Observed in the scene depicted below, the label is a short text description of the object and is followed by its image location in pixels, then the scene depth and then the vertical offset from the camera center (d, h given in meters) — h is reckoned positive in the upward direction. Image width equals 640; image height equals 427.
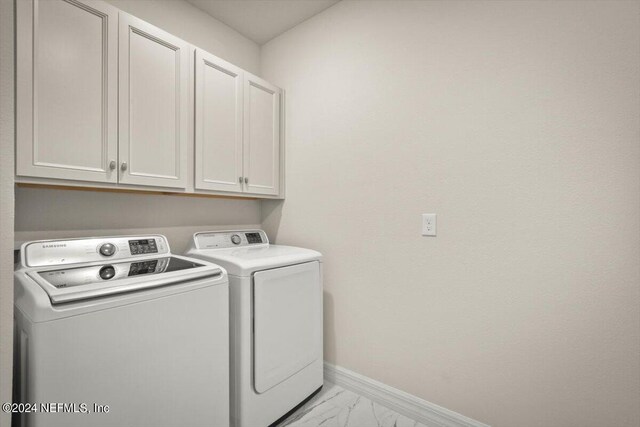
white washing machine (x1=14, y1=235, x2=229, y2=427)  0.95 -0.46
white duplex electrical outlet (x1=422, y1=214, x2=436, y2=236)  1.66 -0.06
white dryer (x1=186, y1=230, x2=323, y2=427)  1.49 -0.63
